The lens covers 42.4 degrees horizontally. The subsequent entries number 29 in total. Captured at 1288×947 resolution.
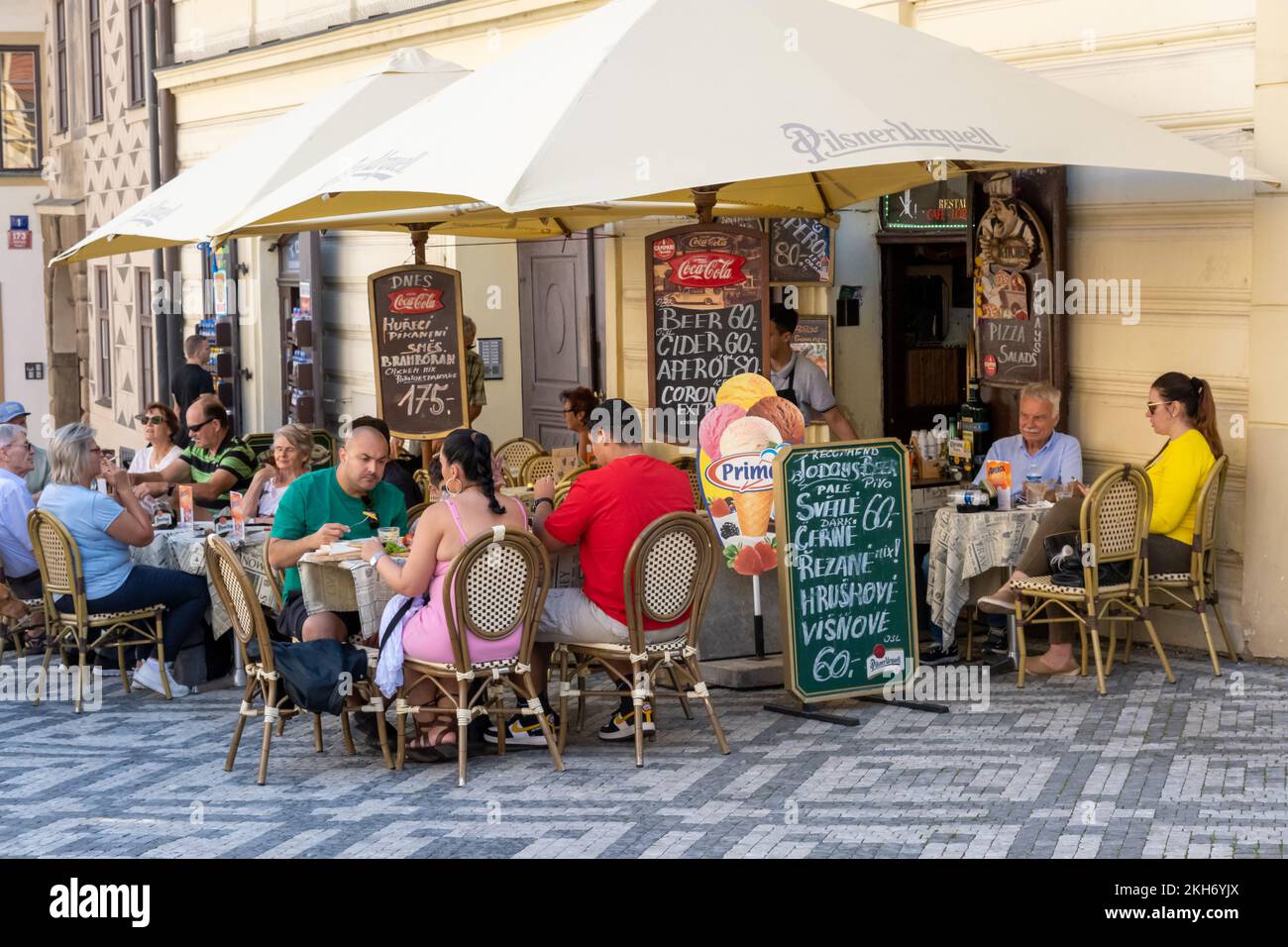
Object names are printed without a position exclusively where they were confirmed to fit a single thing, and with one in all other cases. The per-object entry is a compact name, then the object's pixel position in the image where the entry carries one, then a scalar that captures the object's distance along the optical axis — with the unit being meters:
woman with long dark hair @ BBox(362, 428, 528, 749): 6.20
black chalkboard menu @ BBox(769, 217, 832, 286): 10.35
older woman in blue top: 7.64
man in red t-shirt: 6.46
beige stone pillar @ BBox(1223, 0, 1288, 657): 7.58
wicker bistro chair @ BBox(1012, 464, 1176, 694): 7.16
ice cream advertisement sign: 7.29
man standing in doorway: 9.45
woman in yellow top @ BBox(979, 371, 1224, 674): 7.50
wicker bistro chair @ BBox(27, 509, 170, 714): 7.55
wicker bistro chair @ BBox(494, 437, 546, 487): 10.69
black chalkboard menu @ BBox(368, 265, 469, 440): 9.69
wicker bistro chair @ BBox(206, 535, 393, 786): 6.29
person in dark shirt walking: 14.22
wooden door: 12.17
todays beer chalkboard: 6.81
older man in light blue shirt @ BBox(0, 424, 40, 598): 8.13
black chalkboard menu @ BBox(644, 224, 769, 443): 7.58
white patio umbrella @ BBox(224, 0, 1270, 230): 6.04
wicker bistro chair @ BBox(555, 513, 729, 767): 6.32
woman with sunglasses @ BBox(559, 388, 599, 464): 9.50
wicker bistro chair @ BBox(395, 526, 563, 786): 6.09
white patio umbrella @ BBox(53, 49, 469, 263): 8.16
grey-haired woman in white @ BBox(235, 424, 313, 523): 8.07
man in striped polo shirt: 9.21
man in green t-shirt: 6.86
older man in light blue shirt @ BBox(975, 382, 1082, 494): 8.05
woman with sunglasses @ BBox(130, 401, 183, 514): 9.50
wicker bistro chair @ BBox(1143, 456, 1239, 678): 7.52
